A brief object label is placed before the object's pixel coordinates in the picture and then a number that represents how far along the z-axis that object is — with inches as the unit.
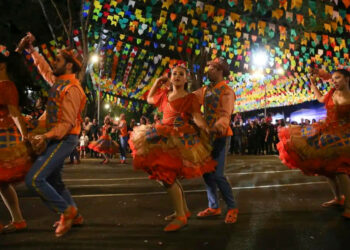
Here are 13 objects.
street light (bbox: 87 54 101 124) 866.2
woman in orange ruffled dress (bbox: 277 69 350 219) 181.6
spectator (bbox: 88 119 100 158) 678.9
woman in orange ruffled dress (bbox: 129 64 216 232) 156.0
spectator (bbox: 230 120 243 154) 723.4
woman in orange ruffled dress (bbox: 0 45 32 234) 151.6
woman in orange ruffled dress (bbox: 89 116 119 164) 508.1
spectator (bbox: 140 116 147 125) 545.5
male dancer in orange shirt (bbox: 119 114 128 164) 535.5
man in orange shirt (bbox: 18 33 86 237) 149.4
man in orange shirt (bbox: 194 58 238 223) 175.9
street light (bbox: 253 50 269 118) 776.3
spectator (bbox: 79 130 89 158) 659.4
